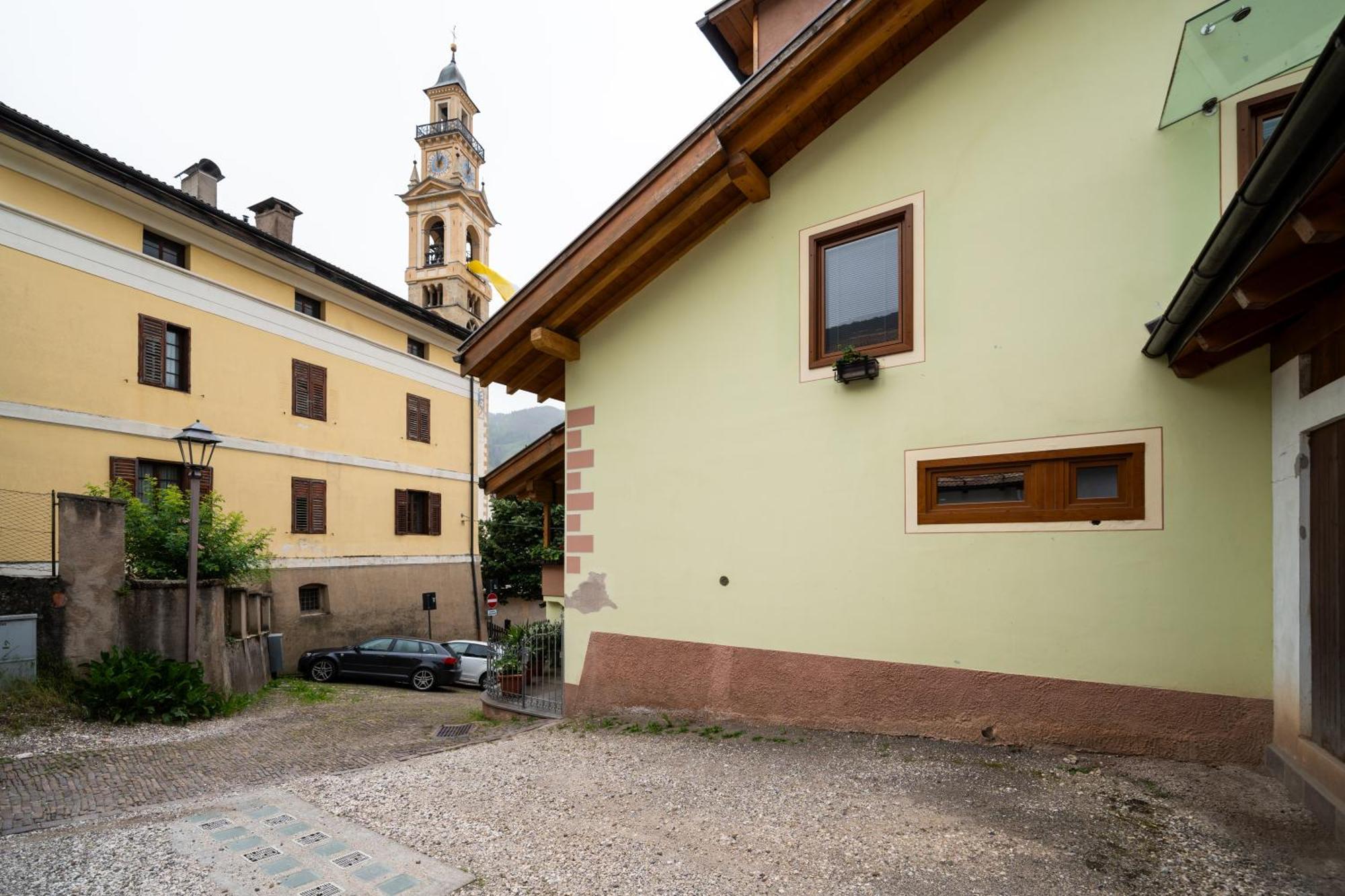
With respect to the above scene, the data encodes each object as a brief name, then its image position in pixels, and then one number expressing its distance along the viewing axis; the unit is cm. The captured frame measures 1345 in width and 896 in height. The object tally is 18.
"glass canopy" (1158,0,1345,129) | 426
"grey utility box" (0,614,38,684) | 966
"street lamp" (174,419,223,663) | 1127
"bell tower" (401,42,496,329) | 4100
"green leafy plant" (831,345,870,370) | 662
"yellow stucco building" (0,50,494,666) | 1397
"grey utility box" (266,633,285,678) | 1705
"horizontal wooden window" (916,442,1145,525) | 553
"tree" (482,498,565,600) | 3180
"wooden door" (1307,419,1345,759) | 399
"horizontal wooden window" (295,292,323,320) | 2036
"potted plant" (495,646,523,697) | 962
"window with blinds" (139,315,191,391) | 1588
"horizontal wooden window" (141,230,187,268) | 1638
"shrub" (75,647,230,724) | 1004
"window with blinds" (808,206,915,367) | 670
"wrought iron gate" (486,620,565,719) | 953
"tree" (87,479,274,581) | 1254
